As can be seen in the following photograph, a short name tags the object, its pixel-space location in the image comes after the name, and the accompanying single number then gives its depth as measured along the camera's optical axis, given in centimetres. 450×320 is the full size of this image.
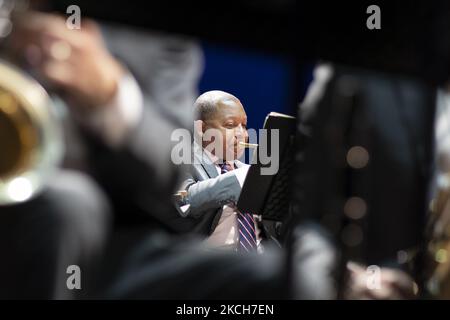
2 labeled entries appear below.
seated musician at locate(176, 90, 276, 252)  411
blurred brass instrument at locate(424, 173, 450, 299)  441
